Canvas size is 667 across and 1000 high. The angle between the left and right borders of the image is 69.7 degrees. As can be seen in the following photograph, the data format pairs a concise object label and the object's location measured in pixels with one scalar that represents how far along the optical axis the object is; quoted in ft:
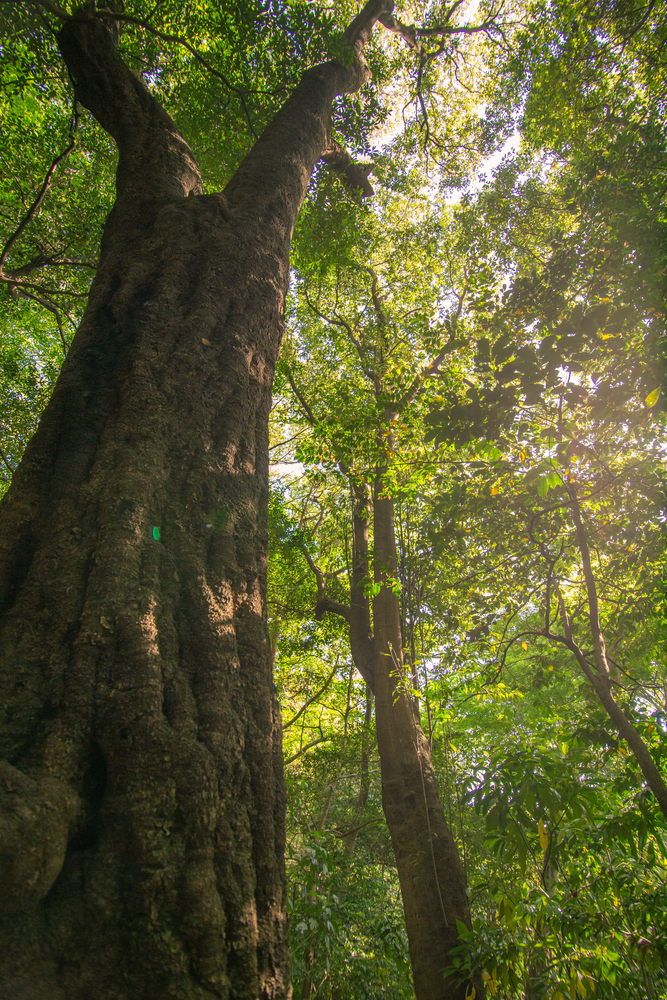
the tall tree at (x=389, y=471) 11.96
